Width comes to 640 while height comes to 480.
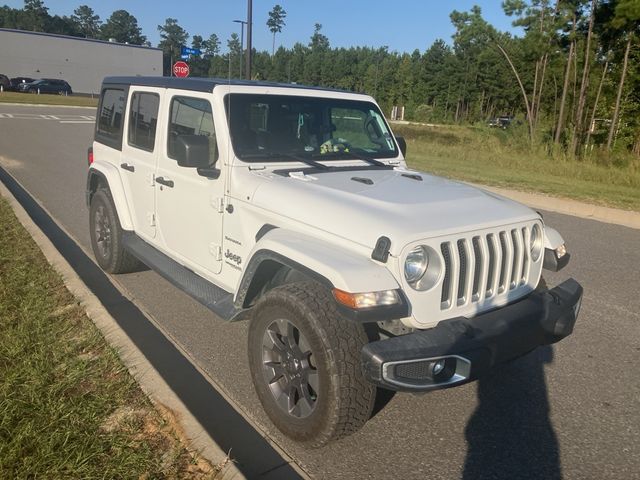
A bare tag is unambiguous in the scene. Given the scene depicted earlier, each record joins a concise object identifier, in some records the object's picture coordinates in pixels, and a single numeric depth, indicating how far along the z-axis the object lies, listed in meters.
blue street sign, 18.34
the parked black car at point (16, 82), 57.43
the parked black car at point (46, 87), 55.94
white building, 70.69
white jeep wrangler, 2.76
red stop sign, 18.52
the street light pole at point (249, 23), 16.30
